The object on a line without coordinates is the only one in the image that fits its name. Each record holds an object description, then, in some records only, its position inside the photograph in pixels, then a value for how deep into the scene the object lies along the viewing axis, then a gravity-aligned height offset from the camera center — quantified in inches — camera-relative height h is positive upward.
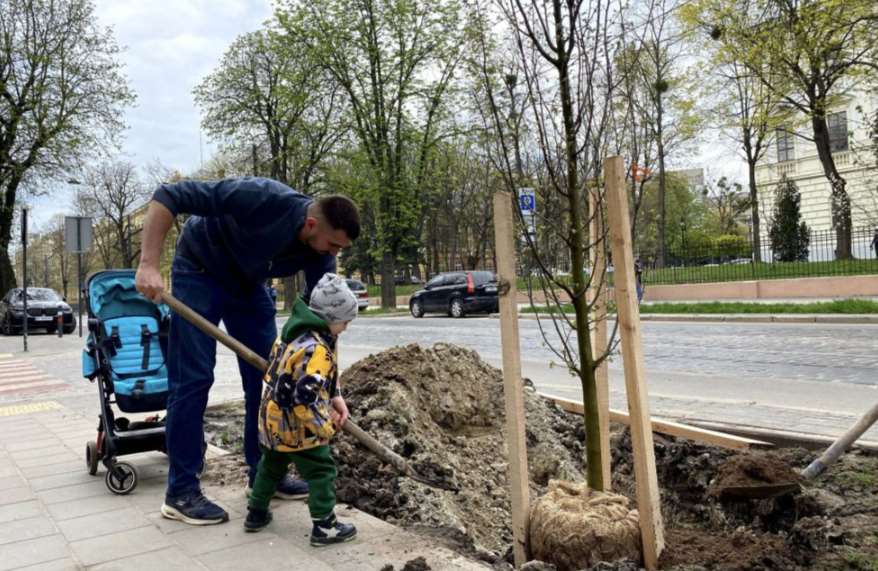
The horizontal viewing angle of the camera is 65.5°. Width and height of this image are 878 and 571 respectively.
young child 122.7 -21.5
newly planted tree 117.5 +23.2
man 138.9 +6.5
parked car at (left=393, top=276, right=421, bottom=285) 2340.1 -3.5
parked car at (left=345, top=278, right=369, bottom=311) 1320.6 -19.9
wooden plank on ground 163.2 -42.9
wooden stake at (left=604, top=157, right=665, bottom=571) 110.1 -16.5
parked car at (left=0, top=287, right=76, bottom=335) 977.5 -14.3
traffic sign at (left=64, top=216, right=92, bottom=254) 663.8 +63.0
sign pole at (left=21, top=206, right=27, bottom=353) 652.1 +65.1
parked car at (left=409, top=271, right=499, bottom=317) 973.8 -25.5
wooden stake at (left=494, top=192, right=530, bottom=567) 116.2 -11.4
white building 1459.2 +219.2
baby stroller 167.6 -18.1
